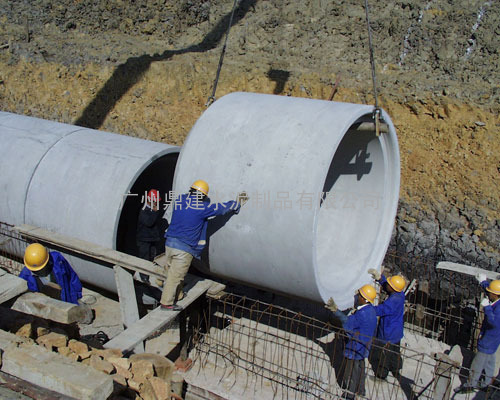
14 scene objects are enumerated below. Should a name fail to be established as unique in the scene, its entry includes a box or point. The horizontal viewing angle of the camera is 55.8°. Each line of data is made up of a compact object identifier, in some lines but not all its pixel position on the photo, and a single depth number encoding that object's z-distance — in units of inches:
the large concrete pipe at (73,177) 212.2
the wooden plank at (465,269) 230.8
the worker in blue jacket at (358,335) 182.9
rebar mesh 193.3
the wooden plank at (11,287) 153.7
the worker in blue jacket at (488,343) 190.1
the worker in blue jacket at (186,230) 176.6
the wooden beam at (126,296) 205.9
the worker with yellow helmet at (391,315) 198.1
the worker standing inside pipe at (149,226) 226.8
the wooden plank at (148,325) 164.6
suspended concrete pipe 170.4
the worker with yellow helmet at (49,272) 185.2
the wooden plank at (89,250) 197.6
